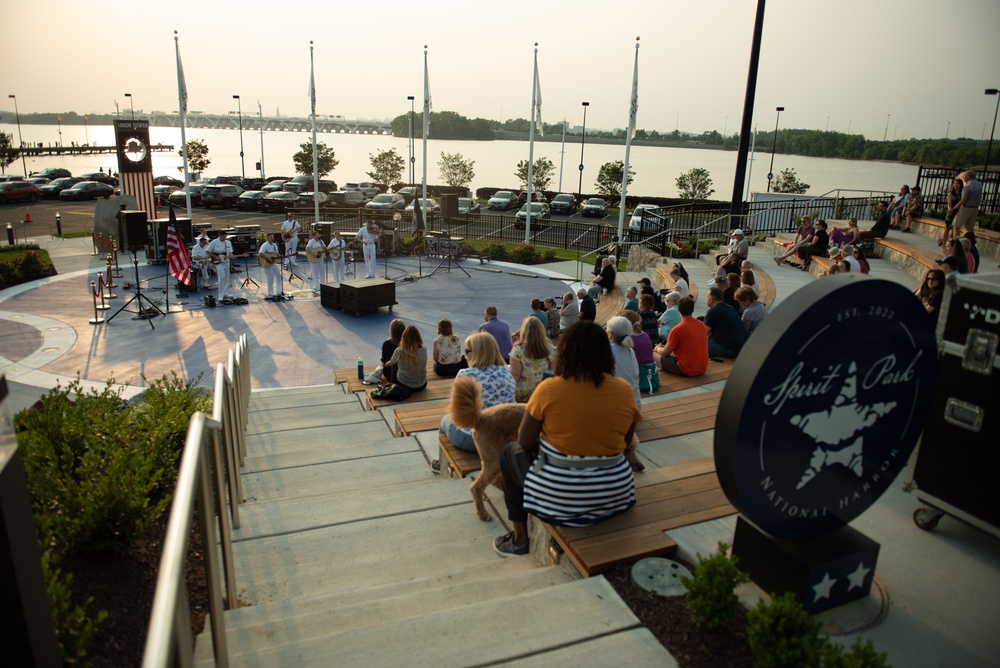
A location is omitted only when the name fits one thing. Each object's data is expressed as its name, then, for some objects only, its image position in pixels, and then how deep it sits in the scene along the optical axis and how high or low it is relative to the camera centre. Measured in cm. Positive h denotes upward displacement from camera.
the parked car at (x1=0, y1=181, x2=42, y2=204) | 4194 -269
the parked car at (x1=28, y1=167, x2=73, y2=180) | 5531 -187
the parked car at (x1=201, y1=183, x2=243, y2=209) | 4306 -263
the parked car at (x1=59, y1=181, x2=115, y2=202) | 4528 -272
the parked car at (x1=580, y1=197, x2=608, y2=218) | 4591 -290
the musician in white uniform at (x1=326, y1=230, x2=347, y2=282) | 1952 -272
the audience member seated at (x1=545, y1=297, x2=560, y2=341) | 1260 -292
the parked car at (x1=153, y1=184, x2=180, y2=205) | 4116 -254
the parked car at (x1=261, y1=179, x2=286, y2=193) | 4628 -212
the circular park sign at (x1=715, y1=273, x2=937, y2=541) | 325 -120
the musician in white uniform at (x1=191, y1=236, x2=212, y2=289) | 1881 -291
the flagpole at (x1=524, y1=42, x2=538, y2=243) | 2955 -89
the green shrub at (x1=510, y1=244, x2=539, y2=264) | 2498 -339
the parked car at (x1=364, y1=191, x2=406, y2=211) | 4116 -258
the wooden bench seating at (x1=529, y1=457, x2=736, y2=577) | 400 -234
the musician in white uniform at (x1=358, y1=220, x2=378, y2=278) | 2094 -273
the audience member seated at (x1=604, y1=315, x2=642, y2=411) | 608 -165
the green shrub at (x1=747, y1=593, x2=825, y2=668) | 285 -203
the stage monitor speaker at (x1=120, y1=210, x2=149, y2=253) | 1997 -232
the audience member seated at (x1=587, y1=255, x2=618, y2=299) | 1584 -263
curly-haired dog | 487 -190
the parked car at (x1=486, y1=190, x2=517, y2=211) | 4869 -277
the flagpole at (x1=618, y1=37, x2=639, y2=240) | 2576 +220
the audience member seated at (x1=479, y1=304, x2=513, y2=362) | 966 -240
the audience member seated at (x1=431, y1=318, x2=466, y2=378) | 974 -286
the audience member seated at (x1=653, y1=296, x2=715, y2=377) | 823 -219
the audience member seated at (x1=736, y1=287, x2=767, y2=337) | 941 -194
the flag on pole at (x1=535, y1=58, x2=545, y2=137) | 2996 +275
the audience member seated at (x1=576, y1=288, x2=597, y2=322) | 1115 -237
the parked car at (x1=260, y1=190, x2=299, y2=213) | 4222 -281
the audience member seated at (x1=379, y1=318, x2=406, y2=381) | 918 -255
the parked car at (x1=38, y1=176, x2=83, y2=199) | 4656 -263
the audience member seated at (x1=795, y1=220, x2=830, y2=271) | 1631 -175
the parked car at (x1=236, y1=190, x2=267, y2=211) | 4303 -281
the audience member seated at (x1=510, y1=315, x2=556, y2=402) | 650 -197
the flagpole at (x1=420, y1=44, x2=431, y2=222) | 2750 +252
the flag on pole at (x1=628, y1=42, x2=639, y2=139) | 2570 +251
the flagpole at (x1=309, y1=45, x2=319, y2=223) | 2802 +269
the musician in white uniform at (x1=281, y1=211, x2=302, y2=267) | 2112 -254
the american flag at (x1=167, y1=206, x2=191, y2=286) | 1598 -246
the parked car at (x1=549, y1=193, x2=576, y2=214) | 4784 -279
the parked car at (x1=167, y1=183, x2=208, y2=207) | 4256 -271
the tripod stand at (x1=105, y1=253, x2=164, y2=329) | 1559 -375
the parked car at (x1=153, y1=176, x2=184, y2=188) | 5319 -223
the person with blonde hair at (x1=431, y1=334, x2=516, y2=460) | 601 -193
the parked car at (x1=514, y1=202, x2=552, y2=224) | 3503 -260
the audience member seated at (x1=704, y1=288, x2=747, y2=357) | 912 -221
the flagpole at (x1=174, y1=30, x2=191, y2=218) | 2414 +233
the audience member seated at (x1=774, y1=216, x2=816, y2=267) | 1694 -163
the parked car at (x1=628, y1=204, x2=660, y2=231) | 3148 -246
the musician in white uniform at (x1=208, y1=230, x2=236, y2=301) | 1727 -261
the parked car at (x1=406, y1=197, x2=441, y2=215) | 3740 -256
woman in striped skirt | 397 -163
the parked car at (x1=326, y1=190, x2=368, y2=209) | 4501 -271
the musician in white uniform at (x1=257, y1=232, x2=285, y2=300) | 1800 -272
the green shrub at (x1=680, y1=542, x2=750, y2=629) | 330 -210
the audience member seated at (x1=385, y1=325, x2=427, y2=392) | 855 -263
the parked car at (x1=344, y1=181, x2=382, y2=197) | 5050 -217
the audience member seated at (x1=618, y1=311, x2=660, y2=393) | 770 -222
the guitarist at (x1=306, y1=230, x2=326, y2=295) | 1964 -269
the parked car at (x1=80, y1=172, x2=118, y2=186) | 5331 -212
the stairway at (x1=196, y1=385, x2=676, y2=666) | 312 -251
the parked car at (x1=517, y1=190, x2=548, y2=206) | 5097 -249
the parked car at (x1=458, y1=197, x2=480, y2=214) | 4425 -286
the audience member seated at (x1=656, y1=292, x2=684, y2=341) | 981 -219
